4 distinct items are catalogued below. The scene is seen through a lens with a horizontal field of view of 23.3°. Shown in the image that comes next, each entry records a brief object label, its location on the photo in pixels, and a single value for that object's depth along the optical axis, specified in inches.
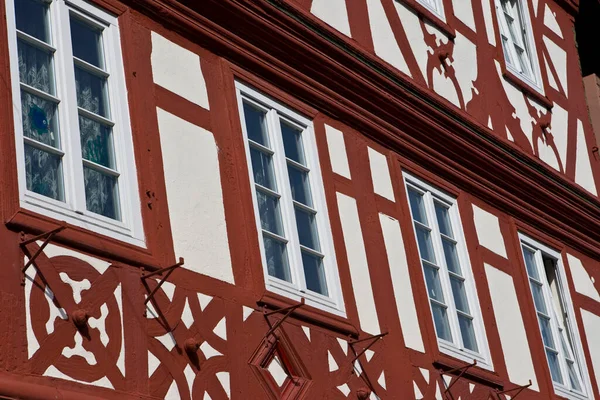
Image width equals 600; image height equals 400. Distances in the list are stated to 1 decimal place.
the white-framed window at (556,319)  550.0
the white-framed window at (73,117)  326.0
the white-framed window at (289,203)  400.2
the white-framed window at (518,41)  615.8
